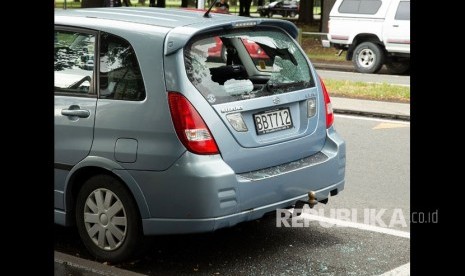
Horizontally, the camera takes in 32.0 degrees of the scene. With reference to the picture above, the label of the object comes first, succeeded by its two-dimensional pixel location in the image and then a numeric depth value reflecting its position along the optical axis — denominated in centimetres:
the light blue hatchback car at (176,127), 489
